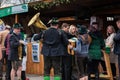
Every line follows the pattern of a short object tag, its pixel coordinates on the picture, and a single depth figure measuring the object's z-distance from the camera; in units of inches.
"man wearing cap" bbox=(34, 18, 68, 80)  362.6
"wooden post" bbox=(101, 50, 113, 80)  369.4
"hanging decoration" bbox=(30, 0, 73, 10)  457.6
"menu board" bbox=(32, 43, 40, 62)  521.0
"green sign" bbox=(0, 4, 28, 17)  516.7
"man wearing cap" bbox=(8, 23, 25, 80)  397.4
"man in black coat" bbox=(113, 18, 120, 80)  341.7
